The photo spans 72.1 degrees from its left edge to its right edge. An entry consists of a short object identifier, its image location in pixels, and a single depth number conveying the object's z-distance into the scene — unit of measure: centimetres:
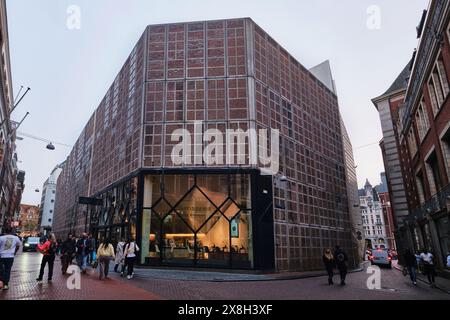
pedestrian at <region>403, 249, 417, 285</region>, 1678
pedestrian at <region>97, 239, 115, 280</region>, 1364
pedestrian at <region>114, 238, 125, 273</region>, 1612
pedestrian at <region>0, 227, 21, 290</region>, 942
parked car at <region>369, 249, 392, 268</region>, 3497
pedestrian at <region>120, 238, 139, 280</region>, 1416
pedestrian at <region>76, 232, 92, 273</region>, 1712
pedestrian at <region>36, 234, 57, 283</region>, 1184
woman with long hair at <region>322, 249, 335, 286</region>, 1516
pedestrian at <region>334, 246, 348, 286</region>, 1501
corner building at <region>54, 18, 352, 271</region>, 2091
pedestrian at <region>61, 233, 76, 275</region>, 1452
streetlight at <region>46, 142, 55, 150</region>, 3192
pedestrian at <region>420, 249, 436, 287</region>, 1591
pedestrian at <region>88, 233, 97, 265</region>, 1835
